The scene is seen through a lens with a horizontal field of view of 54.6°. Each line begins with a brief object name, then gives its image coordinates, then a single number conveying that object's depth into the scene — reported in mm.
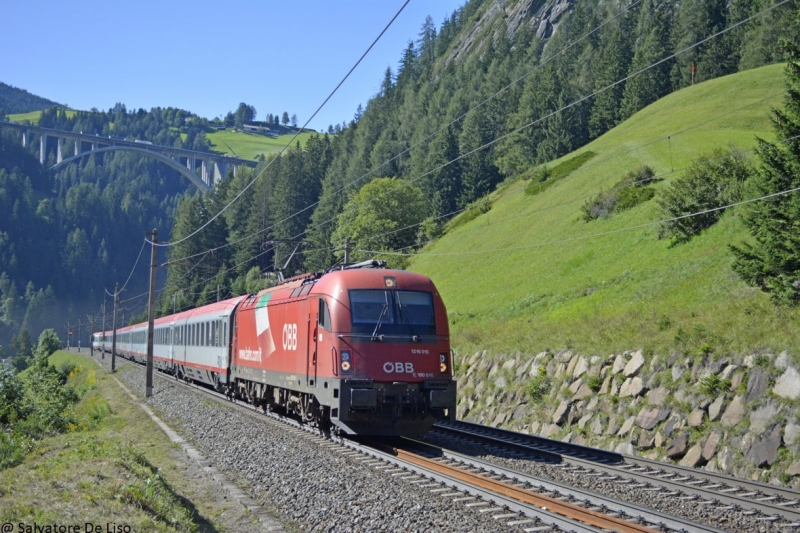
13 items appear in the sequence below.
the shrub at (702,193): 28250
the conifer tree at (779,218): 15992
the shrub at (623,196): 38031
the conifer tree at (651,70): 84562
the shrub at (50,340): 108500
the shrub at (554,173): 56969
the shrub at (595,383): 18766
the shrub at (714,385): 14969
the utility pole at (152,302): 34500
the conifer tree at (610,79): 85625
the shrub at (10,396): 22516
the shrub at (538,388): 20844
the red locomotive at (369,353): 15203
